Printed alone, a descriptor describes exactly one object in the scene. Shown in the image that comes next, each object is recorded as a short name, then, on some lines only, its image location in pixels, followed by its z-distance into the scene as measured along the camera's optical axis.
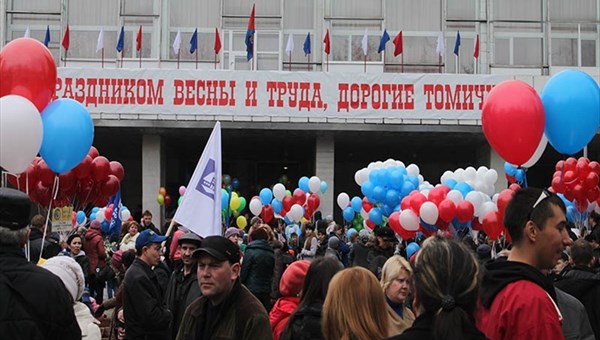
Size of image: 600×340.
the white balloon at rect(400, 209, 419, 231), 12.83
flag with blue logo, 7.58
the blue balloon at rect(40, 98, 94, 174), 7.66
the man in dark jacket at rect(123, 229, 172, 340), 6.71
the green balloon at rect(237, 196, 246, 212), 23.20
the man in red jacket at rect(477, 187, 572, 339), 3.33
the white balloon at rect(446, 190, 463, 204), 12.68
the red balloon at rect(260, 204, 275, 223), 20.73
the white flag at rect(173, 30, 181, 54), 26.39
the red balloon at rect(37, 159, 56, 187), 10.38
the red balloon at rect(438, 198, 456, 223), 12.54
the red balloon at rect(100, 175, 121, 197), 12.44
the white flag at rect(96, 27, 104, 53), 25.98
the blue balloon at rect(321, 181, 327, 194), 21.86
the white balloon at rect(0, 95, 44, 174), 6.34
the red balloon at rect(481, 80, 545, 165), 7.70
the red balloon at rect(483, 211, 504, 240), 12.34
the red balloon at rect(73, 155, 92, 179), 11.61
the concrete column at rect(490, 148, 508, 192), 25.80
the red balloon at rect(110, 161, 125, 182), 13.47
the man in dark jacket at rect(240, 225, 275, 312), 9.58
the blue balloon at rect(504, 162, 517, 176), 18.22
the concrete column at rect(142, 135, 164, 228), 25.53
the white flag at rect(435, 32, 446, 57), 26.42
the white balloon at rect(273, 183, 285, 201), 20.56
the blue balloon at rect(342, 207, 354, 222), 21.03
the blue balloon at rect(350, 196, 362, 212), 20.52
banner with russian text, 24.30
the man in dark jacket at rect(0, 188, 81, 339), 3.71
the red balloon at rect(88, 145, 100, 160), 12.50
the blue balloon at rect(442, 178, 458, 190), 14.58
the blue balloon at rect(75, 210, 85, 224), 16.84
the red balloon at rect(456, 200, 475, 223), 12.66
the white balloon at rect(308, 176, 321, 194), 20.58
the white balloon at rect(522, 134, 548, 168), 8.20
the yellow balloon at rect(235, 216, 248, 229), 21.80
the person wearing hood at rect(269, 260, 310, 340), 5.33
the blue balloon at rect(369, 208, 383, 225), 16.05
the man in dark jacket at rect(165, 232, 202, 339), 6.82
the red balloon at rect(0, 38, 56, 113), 7.42
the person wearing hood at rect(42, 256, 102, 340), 4.70
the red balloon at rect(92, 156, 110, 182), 11.98
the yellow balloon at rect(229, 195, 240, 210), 22.40
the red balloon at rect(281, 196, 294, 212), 20.53
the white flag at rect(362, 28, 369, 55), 26.64
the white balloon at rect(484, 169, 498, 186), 15.17
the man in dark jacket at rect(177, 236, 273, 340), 4.38
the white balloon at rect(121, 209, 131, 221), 20.91
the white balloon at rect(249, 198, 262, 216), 20.41
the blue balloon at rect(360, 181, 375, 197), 15.70
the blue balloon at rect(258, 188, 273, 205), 21.30
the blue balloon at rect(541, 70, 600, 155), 7.75
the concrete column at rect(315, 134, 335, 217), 25.81
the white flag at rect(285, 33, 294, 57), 26.23
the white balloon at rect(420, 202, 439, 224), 12.52
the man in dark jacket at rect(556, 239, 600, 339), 6.00
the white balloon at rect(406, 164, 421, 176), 17.00
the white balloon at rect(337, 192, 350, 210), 20.69
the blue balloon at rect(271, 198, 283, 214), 20.55
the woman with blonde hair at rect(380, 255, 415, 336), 5.32
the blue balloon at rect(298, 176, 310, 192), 21.41
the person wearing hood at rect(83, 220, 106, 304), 13.72
